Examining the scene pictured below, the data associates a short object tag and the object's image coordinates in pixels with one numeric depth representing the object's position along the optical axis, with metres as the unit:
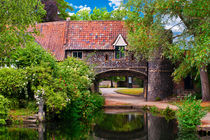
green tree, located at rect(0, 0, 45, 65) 18.95
